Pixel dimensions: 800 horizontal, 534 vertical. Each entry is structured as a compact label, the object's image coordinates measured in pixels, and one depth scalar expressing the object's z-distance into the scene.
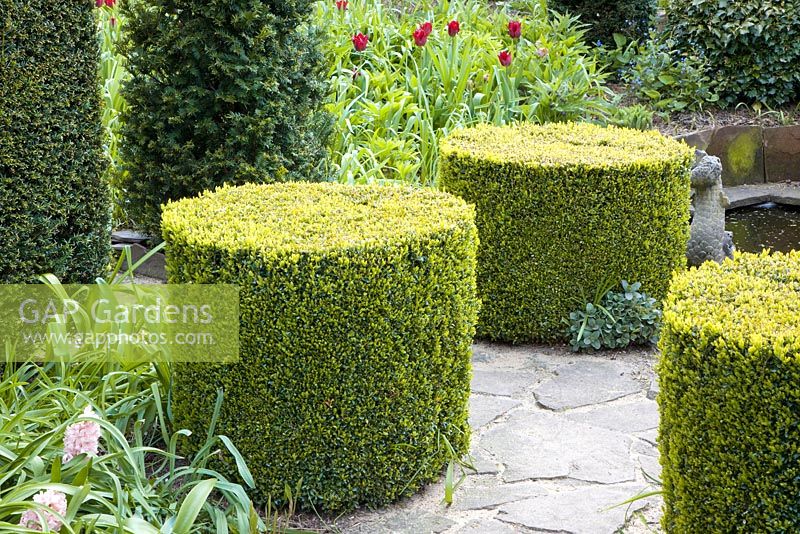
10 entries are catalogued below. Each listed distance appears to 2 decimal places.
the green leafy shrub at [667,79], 8.32
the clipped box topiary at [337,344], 3.14
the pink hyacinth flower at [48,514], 2.52
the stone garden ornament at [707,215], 5.50
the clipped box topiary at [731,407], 2.45
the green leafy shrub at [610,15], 8.95
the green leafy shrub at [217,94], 4.67
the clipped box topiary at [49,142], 3.77
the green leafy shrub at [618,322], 4.88
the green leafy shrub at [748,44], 8.34
